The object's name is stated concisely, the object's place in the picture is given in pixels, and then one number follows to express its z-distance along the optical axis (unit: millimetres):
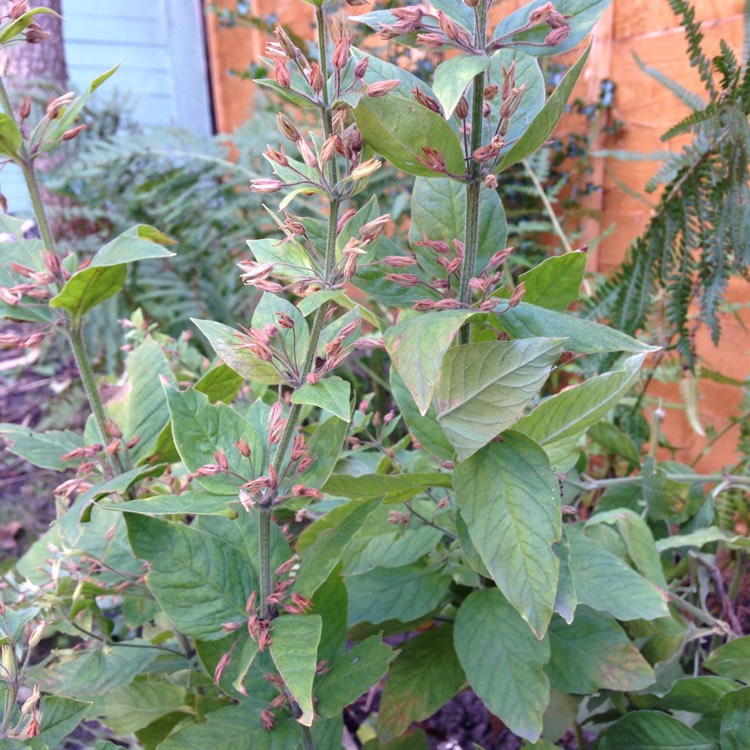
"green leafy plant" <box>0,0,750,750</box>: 464
